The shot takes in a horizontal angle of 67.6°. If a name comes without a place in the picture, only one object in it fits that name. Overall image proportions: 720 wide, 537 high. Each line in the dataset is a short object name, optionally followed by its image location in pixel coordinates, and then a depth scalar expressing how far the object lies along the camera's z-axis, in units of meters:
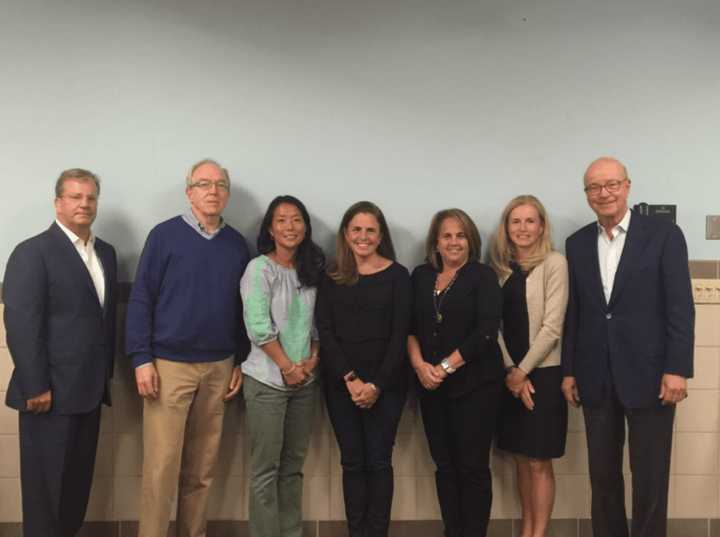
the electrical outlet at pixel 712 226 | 2.73
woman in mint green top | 2.33
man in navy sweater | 2.33
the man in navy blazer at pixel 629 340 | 2.17
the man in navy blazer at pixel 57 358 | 2.18
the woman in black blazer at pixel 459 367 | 2.32
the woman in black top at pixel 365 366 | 2.32
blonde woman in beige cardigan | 2.37
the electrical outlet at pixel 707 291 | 2.70
